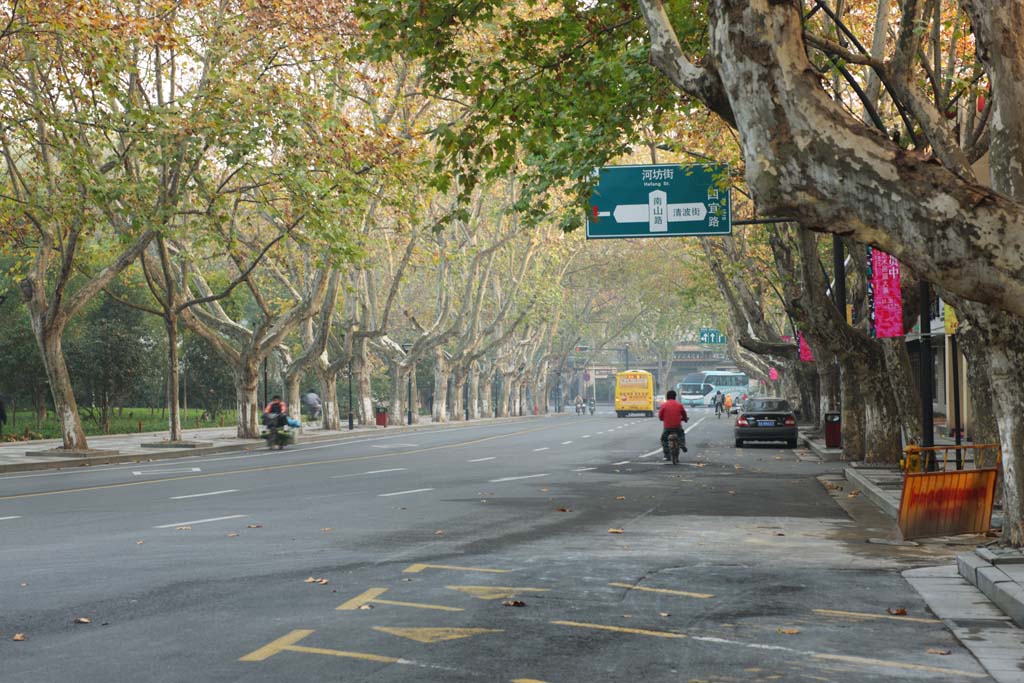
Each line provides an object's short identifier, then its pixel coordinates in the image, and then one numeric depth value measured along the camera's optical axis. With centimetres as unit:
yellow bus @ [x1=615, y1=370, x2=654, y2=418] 8038
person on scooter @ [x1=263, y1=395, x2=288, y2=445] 3397
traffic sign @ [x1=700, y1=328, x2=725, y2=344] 9994
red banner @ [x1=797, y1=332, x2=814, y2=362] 3916
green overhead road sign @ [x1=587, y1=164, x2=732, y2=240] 2733
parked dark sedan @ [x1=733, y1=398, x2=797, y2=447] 3500
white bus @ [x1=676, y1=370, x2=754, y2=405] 12119
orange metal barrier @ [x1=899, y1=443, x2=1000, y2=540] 1238
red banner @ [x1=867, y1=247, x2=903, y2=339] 2044
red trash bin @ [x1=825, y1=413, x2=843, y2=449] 3080
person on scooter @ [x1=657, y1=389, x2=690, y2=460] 2630
